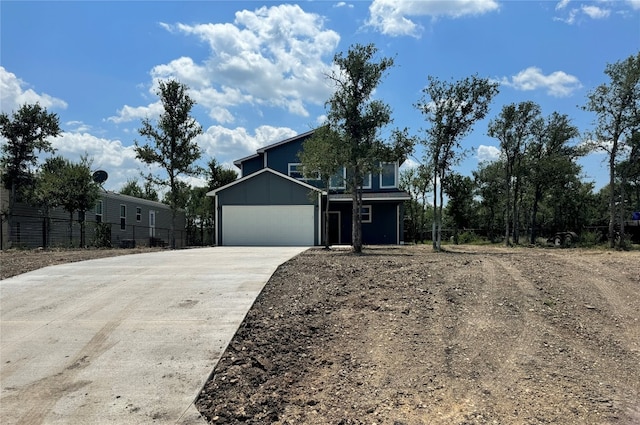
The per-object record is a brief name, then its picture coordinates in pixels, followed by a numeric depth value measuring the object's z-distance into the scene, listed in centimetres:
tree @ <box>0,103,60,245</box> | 2169
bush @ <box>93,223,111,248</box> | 2211
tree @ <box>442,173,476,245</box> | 3030
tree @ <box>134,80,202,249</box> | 2102
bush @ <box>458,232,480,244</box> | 2794
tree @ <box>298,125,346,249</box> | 1547
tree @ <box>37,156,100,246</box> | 2059
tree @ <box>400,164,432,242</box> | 3100
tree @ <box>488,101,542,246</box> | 2433
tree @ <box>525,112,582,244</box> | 2508
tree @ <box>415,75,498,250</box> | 1739
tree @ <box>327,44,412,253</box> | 1534
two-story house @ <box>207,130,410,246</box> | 2205
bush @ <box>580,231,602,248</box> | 2308
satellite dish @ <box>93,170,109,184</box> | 2325
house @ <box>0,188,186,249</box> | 2139
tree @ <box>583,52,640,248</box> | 1938
